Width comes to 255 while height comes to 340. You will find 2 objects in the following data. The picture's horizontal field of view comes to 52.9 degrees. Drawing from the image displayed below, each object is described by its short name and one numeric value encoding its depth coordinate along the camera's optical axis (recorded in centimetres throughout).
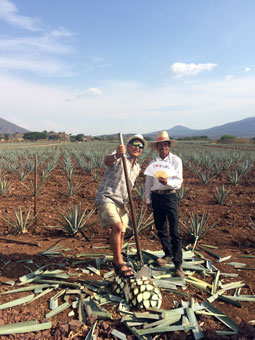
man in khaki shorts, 261
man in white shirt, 285
